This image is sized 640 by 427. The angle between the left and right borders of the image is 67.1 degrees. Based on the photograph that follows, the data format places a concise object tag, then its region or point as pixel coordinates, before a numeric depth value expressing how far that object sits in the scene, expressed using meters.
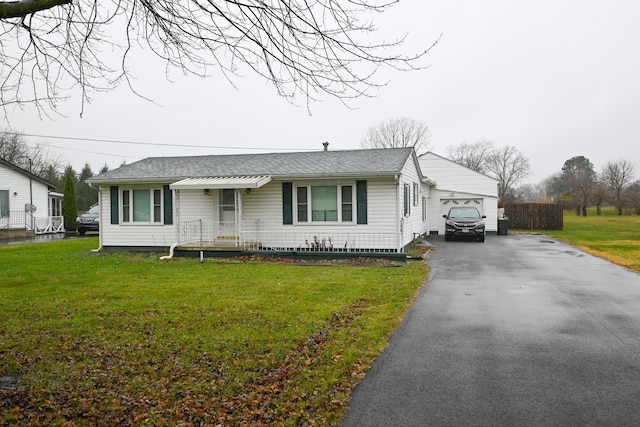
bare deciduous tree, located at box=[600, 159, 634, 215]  52.87
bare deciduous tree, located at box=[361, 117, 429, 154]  56.31
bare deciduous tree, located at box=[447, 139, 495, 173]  62.75
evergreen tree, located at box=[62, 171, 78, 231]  31.77
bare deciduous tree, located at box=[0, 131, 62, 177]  44.84
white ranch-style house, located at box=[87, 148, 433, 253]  15.66
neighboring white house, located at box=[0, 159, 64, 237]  29.02
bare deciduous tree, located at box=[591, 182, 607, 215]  52.25
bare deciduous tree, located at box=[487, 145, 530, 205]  62.62
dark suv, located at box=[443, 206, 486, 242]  21.64
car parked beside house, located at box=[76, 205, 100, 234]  27.70
